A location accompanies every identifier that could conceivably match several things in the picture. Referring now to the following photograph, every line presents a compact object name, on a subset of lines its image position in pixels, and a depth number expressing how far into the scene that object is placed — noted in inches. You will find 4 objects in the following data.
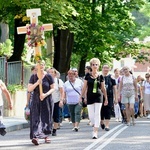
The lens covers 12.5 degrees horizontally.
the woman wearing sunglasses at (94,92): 606.0
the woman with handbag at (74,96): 728.4
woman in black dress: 548.7
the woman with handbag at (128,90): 804.6
